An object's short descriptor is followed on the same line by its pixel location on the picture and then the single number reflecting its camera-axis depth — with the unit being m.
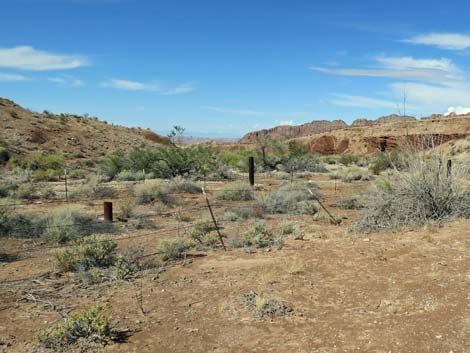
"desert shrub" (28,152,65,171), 33.35
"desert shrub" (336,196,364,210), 16.94
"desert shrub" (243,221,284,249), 10.53
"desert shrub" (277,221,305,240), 11.28
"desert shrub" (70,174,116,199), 20.44
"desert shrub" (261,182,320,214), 16.28
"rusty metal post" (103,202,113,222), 14.12
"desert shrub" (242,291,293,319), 6.46
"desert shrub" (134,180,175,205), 18.62
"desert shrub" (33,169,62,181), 28.35
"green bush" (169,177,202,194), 22.31
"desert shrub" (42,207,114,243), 11.96
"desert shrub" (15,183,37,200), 20.07
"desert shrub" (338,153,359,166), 47.25
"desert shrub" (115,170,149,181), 27.22
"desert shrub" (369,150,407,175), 32.53
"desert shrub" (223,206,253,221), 14.70
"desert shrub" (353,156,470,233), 11.28
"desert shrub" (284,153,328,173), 35.47
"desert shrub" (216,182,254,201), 19.48
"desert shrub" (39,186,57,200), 20.28
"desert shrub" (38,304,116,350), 5.75
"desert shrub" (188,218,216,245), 11.55
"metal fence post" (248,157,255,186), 21.64
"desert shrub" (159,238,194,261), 9.84
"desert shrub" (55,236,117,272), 9.05
